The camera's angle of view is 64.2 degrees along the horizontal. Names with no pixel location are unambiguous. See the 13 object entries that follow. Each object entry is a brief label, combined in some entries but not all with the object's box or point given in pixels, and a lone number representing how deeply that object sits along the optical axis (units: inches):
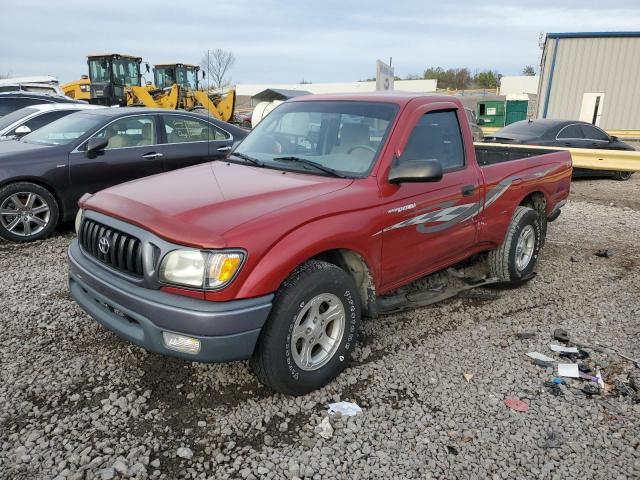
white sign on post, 430.3
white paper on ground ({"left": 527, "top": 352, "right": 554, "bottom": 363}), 145.6
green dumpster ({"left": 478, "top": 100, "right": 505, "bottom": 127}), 1010.1
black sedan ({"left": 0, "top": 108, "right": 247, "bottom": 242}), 243.6
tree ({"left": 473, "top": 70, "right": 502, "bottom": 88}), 2913.6
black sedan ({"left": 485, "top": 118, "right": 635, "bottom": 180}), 446.0
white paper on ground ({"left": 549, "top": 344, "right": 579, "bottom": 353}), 149.7
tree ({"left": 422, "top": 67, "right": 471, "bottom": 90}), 2970.0
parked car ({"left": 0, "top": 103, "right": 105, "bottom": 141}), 322.0
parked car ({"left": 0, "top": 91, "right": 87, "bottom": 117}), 452.1
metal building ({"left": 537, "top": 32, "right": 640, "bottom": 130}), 840.3
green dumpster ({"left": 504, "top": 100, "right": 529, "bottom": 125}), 1007.6
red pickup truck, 106.7
